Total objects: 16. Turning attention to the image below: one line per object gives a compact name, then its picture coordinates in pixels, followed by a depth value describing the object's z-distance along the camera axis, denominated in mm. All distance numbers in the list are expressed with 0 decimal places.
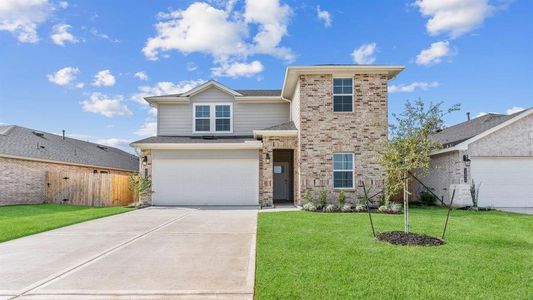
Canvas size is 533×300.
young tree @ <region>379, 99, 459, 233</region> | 7934
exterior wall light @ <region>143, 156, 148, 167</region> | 17344
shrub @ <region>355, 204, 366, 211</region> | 14117
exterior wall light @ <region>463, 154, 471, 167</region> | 15444
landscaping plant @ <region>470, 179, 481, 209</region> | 15062
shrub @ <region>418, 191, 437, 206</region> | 16688
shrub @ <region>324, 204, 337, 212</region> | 13991
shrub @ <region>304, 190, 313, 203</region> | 14897
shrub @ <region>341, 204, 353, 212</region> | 14035
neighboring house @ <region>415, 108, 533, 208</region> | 15508
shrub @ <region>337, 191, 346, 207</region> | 14656
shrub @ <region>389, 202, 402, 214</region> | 13664
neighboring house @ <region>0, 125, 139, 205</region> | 17953
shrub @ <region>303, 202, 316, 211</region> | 14123
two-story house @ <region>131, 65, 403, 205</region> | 15172
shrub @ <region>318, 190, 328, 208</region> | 14656
